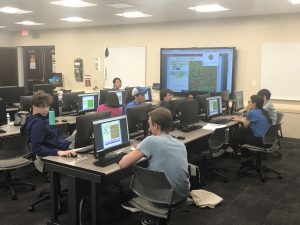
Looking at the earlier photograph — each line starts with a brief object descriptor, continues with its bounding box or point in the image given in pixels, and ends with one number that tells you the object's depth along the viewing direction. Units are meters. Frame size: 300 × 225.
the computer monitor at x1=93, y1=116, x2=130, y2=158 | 3.21
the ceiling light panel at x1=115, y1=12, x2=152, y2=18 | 7.50
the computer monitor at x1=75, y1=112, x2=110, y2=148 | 3.41
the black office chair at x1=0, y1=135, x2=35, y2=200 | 3.94
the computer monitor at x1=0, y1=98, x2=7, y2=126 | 4.65
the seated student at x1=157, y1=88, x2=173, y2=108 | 5.48
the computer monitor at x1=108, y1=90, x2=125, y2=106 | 7.08
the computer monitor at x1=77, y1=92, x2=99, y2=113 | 6.51
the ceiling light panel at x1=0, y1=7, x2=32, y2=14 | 7.04
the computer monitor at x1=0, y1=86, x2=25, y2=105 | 6.48
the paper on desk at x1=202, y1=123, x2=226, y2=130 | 5.07
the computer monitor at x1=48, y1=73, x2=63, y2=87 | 10.63
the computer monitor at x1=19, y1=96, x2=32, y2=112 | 5.41
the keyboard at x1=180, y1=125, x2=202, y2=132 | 4.88
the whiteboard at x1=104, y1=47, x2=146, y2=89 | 9.30
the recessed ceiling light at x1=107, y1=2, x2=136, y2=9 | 6.36
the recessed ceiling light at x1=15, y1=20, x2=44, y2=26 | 9.27
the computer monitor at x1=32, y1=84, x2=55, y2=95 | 6.48
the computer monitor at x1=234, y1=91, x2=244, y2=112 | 6.54
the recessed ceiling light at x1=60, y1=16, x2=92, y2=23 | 8.42
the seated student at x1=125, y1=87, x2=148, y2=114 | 5.28
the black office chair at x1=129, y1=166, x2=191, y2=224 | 2.62
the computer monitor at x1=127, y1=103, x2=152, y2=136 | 4.07
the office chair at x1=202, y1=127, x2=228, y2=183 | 4.50
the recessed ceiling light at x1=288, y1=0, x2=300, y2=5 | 5.89
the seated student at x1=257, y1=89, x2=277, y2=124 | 5.56
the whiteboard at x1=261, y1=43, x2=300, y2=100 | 7.21
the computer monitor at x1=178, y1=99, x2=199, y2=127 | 4.89
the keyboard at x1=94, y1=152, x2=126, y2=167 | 3.14
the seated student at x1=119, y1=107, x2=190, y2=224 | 2.69
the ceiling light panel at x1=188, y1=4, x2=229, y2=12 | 6.50
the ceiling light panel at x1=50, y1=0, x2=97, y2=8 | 6.22
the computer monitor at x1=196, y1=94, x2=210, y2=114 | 6.08
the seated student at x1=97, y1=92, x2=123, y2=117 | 5.04
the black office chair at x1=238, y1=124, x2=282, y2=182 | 4.75
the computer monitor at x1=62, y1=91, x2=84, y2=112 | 6.53
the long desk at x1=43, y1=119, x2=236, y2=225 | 3.00
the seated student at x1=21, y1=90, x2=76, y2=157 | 3.53
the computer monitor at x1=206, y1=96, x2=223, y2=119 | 5.68
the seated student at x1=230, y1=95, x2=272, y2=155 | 4.96
